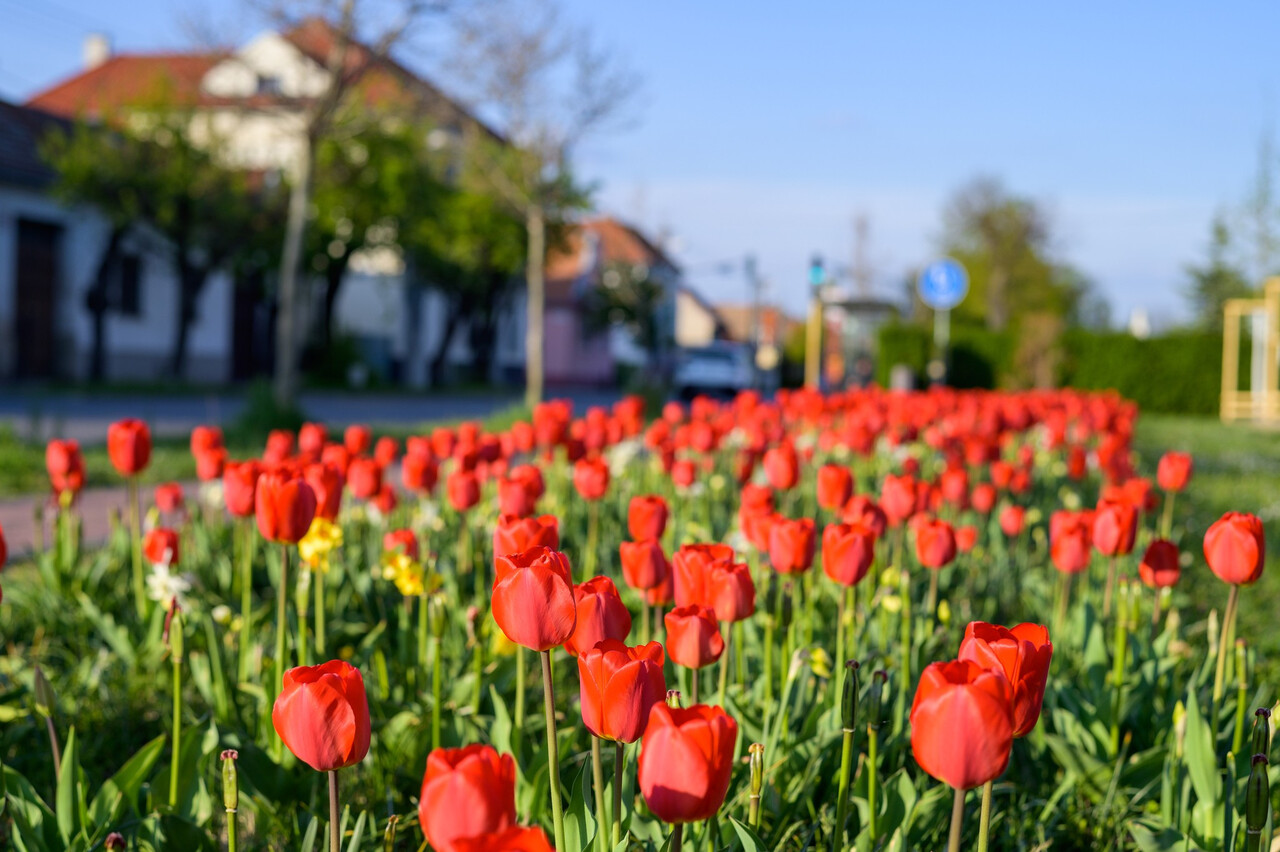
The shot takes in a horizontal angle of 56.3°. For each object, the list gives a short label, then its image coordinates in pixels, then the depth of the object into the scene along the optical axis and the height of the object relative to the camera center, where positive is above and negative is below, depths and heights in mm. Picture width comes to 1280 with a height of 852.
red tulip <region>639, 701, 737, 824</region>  1247 -385
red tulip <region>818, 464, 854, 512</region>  3270 -240
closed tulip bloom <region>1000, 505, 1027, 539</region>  4102 -402
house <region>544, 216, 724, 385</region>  47969 +2780
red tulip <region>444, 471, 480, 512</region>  3465 -298
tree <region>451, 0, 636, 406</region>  17094 +3693
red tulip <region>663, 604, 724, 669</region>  1835 -374
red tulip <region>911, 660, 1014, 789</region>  1275 -347
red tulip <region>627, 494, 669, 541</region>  2656 -278
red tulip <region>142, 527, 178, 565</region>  3309 -467
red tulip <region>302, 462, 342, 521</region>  2912 -249
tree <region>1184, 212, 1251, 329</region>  40769 +4593
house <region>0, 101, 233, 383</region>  24234 +2060
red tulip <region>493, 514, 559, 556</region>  2014 -251
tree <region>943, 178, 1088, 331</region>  57406 +7297
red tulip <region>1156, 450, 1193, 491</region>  3975 -212
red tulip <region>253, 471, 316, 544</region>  2350 -246
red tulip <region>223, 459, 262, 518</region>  3055 -272
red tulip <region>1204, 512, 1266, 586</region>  2262 -265
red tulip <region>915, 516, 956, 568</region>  2820 -340
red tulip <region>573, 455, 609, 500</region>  3844 -283
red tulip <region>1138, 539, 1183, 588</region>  2861 -372
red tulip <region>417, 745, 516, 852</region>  1066 -372
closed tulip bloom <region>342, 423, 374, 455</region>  4258 -200
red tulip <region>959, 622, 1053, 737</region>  1380 -303
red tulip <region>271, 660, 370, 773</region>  1398 -389
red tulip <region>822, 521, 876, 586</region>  2389 -310
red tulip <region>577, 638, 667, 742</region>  1404 -351
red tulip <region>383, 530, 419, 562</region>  3197 -435
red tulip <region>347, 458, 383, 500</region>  3795 -296
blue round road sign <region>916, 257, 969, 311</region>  18375 +1843
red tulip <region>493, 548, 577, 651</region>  1510 -270
